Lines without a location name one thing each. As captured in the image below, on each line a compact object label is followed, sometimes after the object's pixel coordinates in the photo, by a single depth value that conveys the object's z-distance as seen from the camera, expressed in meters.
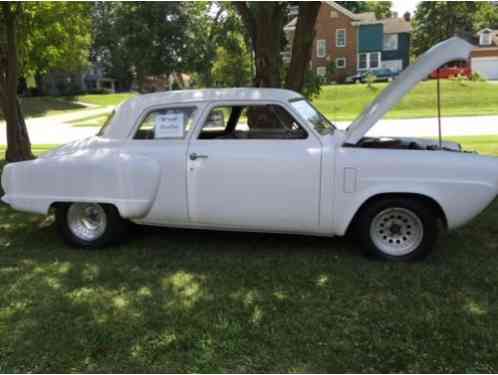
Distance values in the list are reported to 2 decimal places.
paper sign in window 4.84
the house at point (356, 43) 49.19
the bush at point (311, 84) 8.88
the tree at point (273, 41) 7.40
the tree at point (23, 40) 9.70
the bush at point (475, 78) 33.19
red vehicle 33.39
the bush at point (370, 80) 32.94
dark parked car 43.28
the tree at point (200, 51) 40.59
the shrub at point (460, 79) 31.08
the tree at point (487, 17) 44.99
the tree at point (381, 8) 62.21
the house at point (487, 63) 48.22
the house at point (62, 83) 53.34
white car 4.30
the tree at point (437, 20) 57.96
